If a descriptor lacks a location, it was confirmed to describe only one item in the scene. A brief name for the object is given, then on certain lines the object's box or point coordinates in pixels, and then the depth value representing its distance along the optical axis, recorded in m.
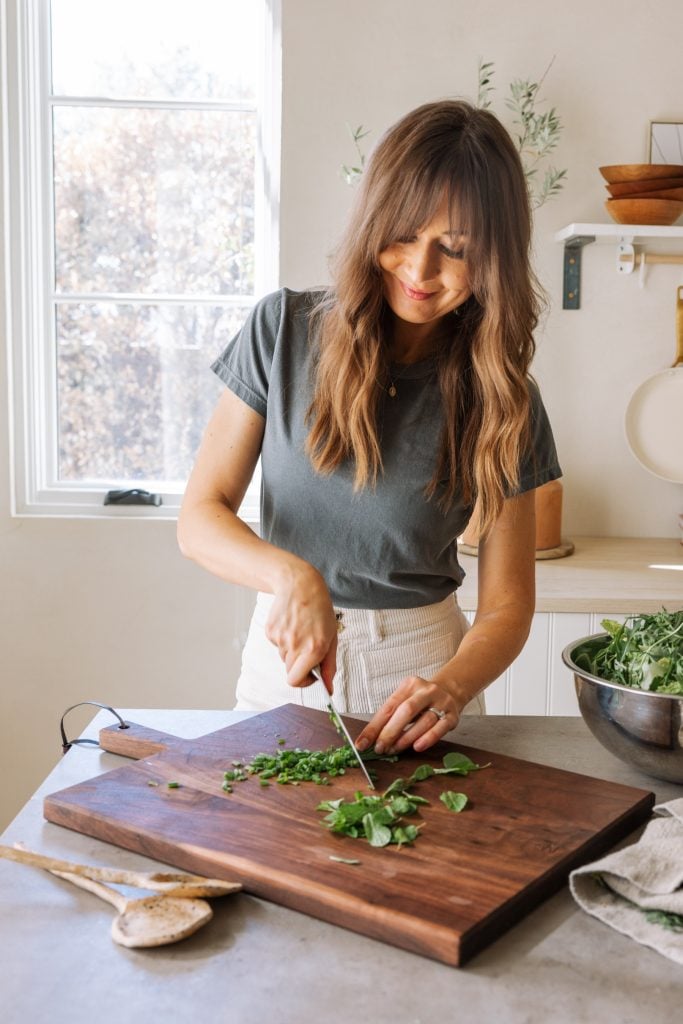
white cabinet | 2.45
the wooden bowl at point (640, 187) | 2.80
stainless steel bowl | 1.21
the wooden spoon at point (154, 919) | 0.92
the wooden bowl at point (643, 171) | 2.78
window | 2.97
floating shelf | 2.78
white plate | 3.02
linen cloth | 0.96
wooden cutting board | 0.95
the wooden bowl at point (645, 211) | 2.80
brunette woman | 1.50
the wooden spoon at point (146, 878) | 0.98
